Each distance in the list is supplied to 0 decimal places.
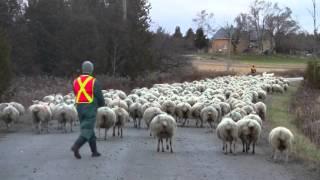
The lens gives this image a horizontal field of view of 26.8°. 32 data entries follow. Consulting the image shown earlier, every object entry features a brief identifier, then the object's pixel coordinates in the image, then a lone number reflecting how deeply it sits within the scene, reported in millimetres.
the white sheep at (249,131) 16156
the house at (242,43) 124000
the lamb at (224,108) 23797
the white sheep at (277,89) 45688
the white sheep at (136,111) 23156
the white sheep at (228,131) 16312
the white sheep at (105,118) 18641
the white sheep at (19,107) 23400
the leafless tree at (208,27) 112150
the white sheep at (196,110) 23500
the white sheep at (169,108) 23828
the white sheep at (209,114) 21750
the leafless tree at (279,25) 124062
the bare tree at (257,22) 125188
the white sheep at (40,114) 21188
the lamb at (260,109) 23933
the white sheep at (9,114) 21672
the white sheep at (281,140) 15086
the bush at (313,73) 49031
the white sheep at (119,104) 23194
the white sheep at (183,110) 23750
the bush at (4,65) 27344
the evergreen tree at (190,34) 119256
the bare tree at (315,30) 53594
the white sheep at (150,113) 20688
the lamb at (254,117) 17725
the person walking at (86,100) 14383
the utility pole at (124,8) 50006
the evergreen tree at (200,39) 116625
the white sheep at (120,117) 19688
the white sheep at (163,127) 16469
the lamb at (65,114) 21438
